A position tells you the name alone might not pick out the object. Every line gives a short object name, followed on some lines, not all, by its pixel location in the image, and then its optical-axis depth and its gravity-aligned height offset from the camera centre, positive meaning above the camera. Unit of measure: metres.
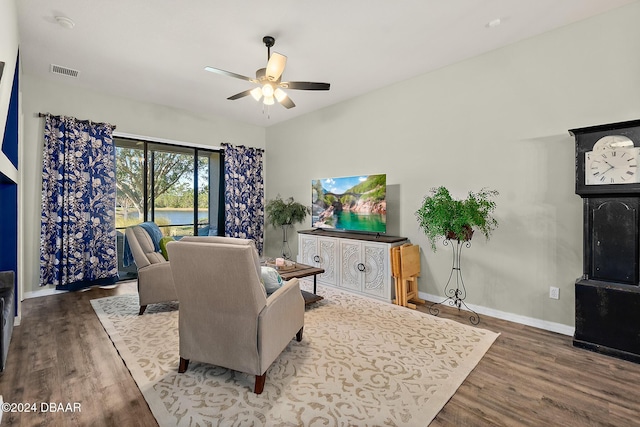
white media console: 3.84 -0.61
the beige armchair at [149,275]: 3.31 -0.65
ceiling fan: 2.82 +1.26
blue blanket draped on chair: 3.75 -0.23
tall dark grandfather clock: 2.38 -0.20
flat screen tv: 4.11 +0.15
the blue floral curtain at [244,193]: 5.73 +0.38
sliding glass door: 4.85 +0.42
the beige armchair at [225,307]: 1.87 -0.60
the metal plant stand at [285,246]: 5.88 -0.61
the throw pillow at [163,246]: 3.62 -0.38
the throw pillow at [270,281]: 2.67 -0.57
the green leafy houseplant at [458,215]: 3.06 -0.01
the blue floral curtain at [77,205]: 4.06 +0.11
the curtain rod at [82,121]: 4.00 +1.26
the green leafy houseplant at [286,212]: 5.40 +0.03
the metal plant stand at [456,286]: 3.56 -0.84
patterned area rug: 1.79 -1.12
